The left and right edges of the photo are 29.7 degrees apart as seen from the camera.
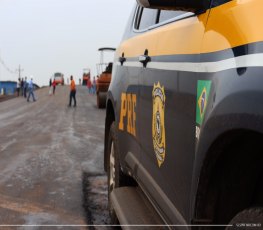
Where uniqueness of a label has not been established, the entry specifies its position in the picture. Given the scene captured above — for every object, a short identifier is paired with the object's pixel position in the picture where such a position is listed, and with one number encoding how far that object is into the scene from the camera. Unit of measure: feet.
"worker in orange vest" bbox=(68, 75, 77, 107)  85.42
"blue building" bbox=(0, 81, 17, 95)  184.96
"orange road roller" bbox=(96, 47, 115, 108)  77.51
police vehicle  5.90
